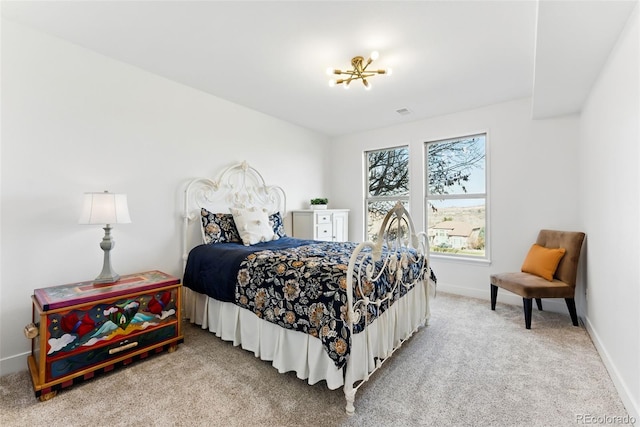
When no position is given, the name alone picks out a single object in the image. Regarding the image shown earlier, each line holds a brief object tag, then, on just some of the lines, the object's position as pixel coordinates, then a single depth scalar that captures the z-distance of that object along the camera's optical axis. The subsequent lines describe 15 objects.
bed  1.64
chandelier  2.44
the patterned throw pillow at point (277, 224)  3.49
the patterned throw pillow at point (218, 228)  2.97
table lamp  2.06
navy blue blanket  2.33
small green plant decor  4.35
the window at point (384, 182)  4.43
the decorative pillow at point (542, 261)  2.82
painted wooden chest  1.73
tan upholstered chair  2.65
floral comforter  1.61
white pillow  3.00
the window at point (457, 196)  3.77
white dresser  3.98
